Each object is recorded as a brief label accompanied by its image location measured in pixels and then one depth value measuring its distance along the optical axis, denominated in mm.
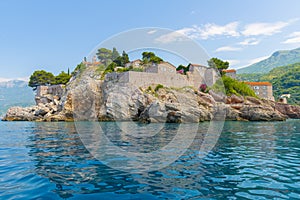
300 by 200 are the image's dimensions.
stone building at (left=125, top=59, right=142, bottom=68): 48462
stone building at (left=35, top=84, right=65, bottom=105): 48847
